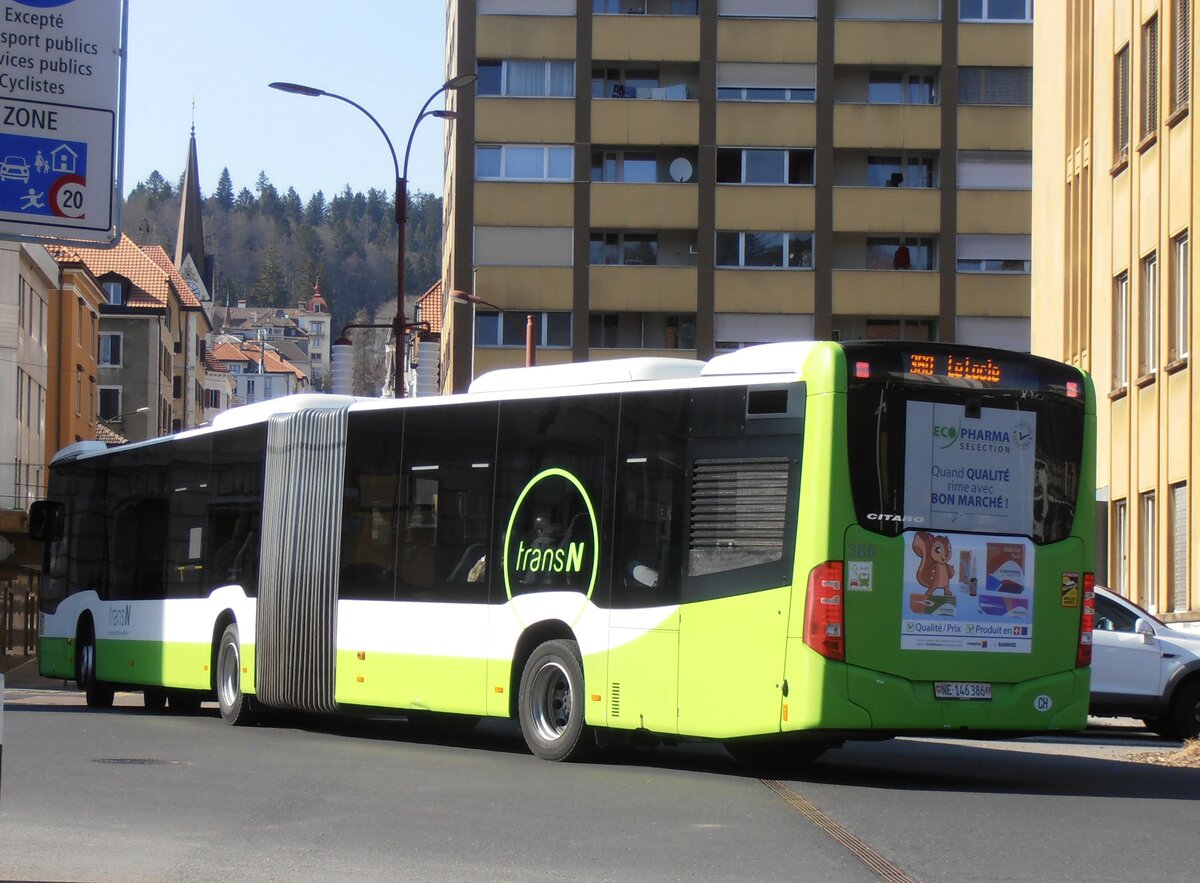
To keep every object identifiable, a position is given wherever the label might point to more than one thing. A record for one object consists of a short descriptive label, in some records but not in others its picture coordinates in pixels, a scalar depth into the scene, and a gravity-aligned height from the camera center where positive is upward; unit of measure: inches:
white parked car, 864.3 -51.7
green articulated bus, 546.6 -0.4
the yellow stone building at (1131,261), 1122.7 +189.3
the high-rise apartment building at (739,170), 2324.1 +450.9
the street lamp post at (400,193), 1254.3 +227.3
